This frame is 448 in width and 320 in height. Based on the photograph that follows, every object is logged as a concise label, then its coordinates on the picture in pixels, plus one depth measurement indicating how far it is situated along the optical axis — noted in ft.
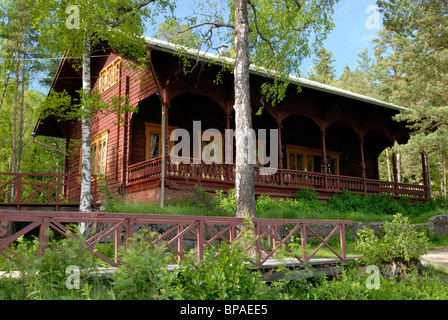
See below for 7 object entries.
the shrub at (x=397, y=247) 26.53
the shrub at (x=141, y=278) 15.72
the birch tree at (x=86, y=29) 37.76
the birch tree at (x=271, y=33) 32.27
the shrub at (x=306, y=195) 52.65
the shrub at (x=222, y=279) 16.57
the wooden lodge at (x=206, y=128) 45.78
